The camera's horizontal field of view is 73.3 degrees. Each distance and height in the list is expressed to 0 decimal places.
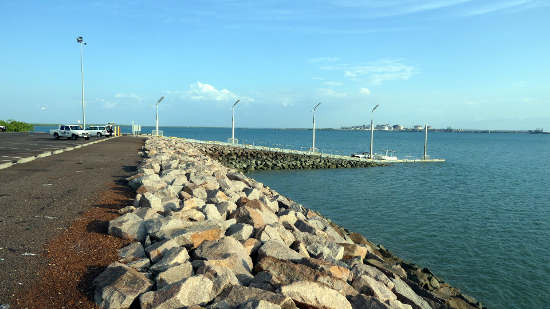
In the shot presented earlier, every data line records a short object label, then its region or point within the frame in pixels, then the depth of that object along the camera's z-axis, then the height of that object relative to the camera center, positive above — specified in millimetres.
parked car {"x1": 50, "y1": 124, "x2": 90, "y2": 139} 35906 -417
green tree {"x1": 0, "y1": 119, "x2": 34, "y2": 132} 55406 +121
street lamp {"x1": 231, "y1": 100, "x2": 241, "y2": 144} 44688 +2142
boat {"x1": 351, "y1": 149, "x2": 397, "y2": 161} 47206 -2866
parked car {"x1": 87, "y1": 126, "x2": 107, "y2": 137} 44031 -293
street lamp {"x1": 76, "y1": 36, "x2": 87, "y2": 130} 39606 +6972
